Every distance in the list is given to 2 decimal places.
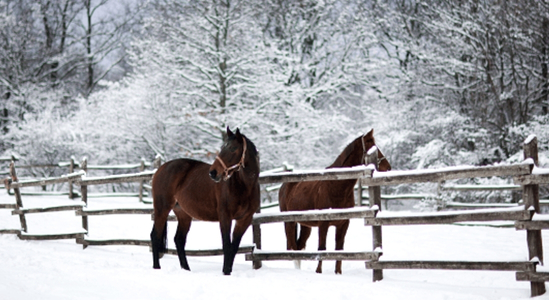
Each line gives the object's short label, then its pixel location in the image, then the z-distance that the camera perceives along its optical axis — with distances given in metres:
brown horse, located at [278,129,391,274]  12.87
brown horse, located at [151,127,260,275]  12.39
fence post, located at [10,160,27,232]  22.19
